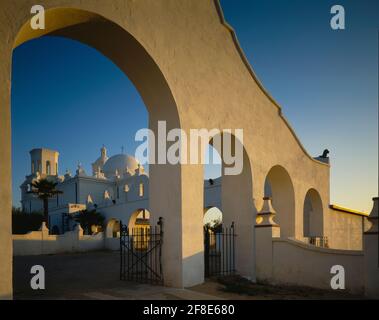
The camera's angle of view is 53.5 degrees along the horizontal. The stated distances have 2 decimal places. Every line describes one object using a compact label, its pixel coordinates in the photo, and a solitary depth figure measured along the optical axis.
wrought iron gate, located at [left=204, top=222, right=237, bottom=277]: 11.28
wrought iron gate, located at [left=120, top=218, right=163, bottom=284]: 9.03
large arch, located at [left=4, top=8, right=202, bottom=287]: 7.76
